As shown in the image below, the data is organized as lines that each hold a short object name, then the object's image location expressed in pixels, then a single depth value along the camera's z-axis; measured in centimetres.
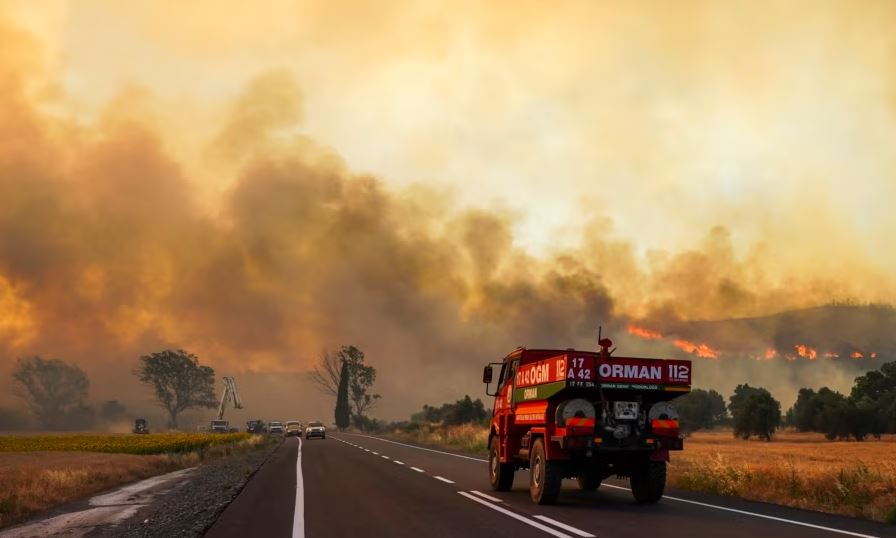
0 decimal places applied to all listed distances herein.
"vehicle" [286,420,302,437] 9519
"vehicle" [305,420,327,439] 7281
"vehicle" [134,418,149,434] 11819
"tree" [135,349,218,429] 17325
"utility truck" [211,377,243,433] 13225
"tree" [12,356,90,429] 16289
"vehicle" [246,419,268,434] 10679
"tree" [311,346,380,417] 13988
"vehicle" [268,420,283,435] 9322
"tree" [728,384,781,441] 8475
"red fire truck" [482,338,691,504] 1493
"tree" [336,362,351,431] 13712
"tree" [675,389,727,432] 11857
